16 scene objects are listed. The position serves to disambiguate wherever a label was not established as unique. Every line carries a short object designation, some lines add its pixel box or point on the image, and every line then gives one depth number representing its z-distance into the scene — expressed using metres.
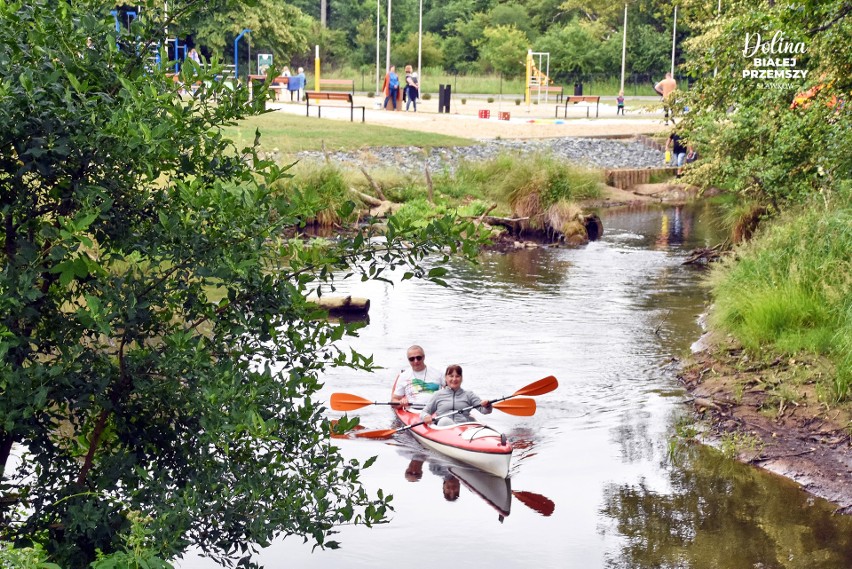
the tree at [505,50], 55.28
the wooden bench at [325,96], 33.88
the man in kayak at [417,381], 11.84
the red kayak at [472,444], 9.98
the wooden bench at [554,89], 45.70
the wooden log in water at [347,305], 15.81
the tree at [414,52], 55.54
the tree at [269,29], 43.34
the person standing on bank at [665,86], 29.29
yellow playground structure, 44.66
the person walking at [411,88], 38.00
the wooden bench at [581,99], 40.94
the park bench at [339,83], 44.89
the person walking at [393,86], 37.84
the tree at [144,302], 4.33
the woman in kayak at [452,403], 11.01
